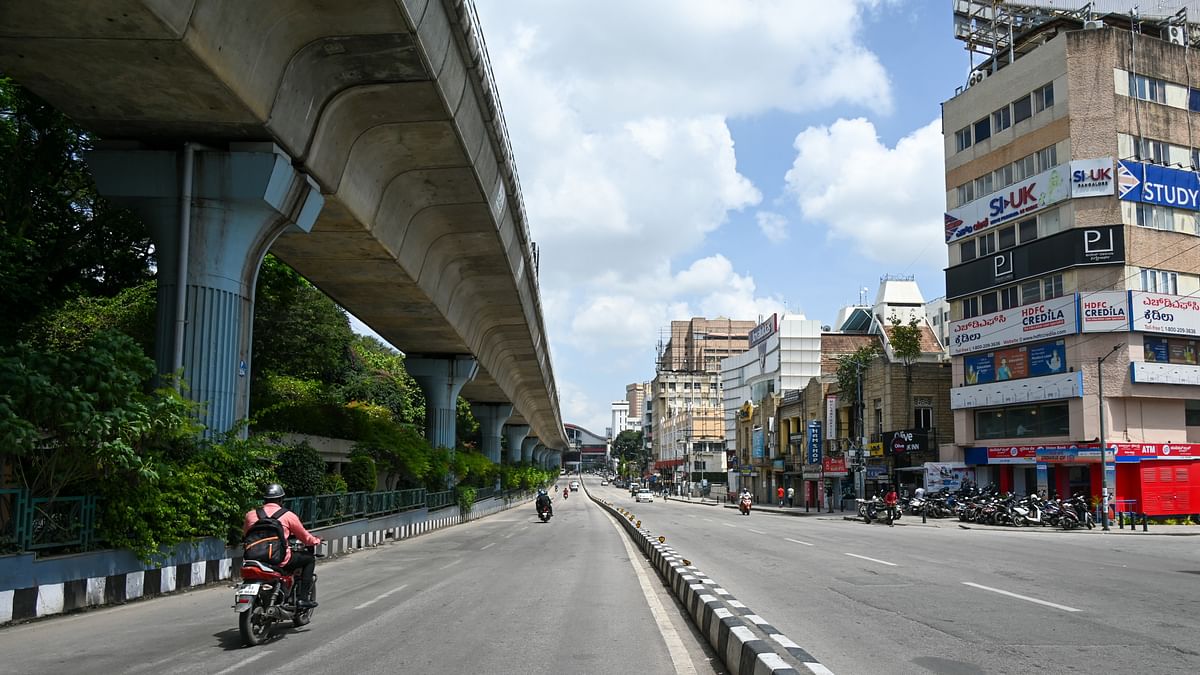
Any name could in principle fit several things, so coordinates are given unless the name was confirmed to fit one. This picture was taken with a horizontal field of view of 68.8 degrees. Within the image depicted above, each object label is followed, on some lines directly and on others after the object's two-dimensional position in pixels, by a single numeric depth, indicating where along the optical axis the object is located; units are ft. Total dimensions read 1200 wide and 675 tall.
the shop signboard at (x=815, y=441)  191.83
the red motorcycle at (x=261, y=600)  27.50
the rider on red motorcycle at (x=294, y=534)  29.81
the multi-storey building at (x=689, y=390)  410.93
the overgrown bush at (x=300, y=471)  66.44
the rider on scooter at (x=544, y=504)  138.72
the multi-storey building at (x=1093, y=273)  122.01
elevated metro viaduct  35.27
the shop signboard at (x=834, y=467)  181.06
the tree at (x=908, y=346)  160.76
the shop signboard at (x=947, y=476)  145.18
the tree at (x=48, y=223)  75.31
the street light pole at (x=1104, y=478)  107.27
